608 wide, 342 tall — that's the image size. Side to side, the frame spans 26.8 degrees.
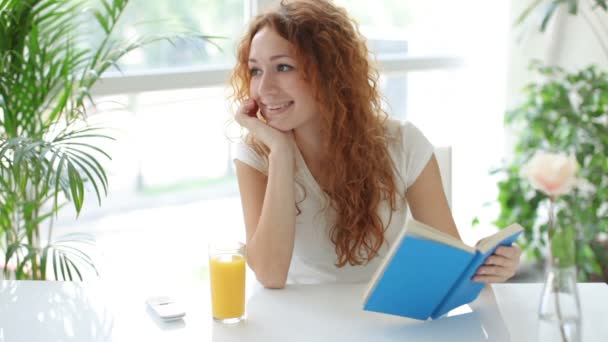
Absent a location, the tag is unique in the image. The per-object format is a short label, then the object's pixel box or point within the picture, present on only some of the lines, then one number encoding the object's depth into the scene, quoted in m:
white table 1.98
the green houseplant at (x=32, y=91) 2.70
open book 1.91
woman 2.47
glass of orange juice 2.02
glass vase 1.77
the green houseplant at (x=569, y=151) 3.82
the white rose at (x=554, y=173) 1.63
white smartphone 2.04
